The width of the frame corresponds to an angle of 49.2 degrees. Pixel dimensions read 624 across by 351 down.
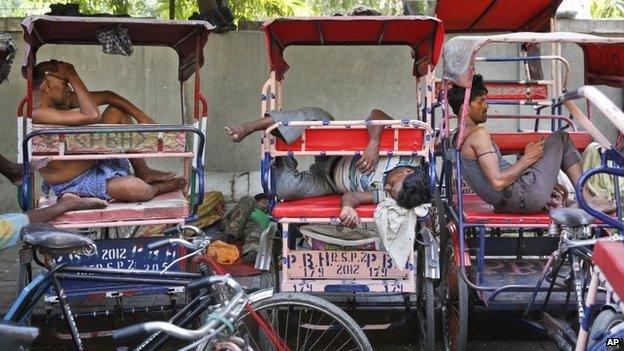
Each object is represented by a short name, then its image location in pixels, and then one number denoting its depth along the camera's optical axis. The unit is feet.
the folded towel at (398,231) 13.03
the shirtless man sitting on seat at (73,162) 14.15
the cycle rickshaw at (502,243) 12.85
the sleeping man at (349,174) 13.15
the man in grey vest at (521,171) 13.87
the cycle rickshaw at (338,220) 13.37
